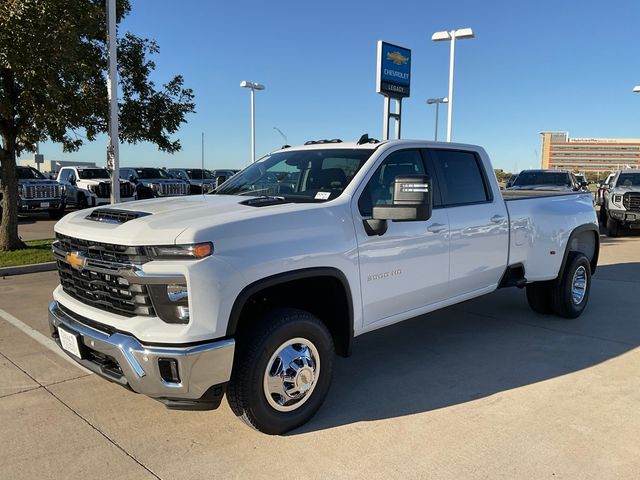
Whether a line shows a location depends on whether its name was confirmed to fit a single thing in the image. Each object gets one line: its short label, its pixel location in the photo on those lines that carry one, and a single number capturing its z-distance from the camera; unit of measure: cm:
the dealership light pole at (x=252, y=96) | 2617
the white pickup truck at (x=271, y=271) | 289
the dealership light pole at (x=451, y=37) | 1770
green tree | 812
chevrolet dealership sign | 1307
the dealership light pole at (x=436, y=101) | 2741
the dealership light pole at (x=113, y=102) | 930
